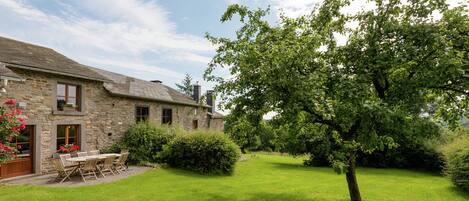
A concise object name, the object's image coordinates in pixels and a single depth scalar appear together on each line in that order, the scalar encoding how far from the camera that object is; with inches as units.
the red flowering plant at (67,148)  478.6
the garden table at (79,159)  406.0
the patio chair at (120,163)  488.5
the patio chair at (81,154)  473.7
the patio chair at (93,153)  511.2
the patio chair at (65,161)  413.6
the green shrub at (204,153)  530.6
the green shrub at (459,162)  412.8
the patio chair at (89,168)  419.2
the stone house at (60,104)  437.6
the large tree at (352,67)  211.3
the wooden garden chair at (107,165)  454.5
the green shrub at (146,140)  582.9
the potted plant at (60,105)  491.2
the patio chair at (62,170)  404.5
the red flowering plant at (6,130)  249.1
